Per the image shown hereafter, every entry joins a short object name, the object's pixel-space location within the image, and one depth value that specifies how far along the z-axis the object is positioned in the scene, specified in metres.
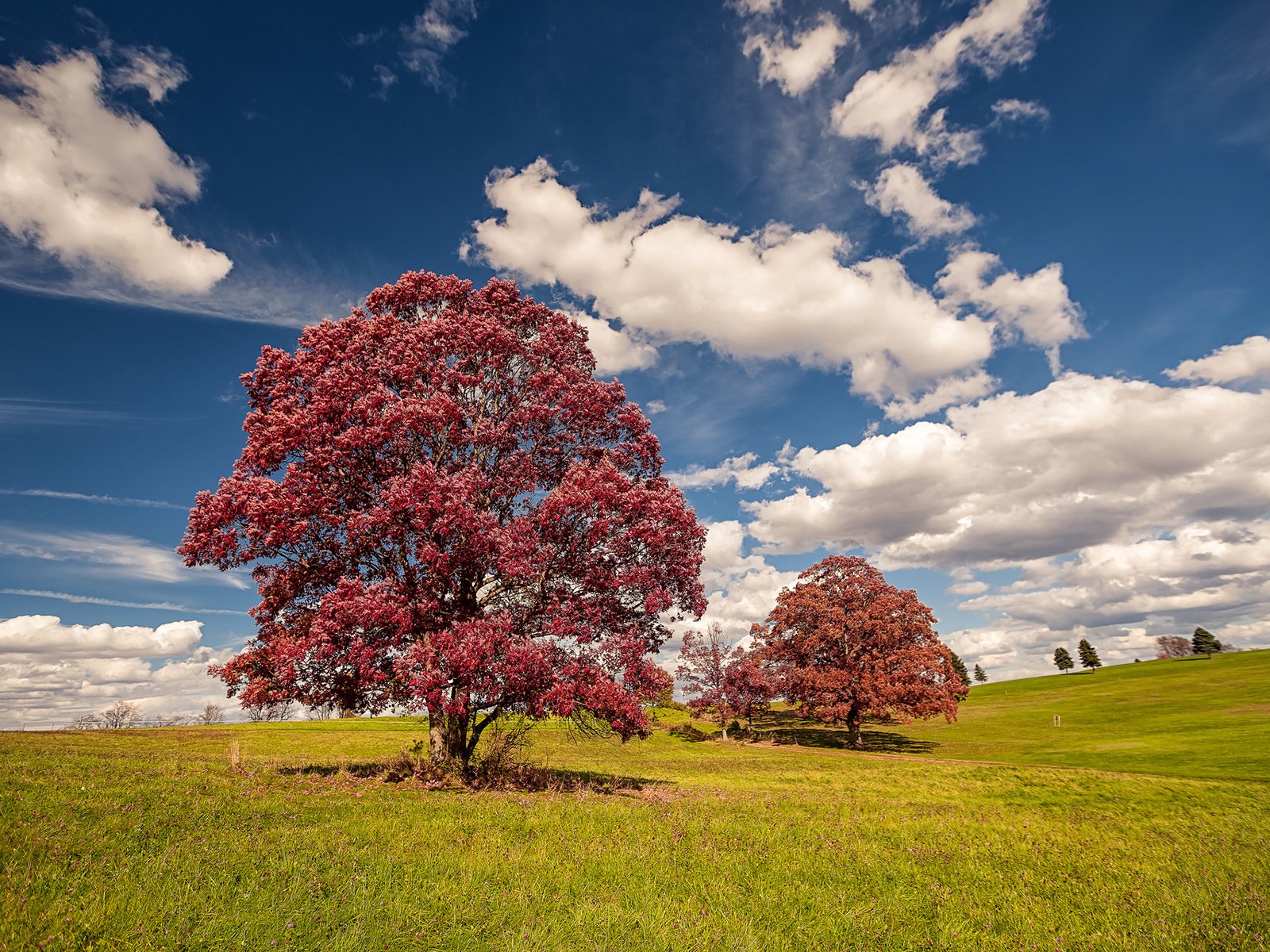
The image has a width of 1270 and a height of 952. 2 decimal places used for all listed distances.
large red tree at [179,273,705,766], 18.11
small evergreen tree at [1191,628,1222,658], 142.38
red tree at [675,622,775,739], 63.21
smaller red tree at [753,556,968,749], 53.66
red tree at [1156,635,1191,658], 160.81
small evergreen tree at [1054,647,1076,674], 162.75
